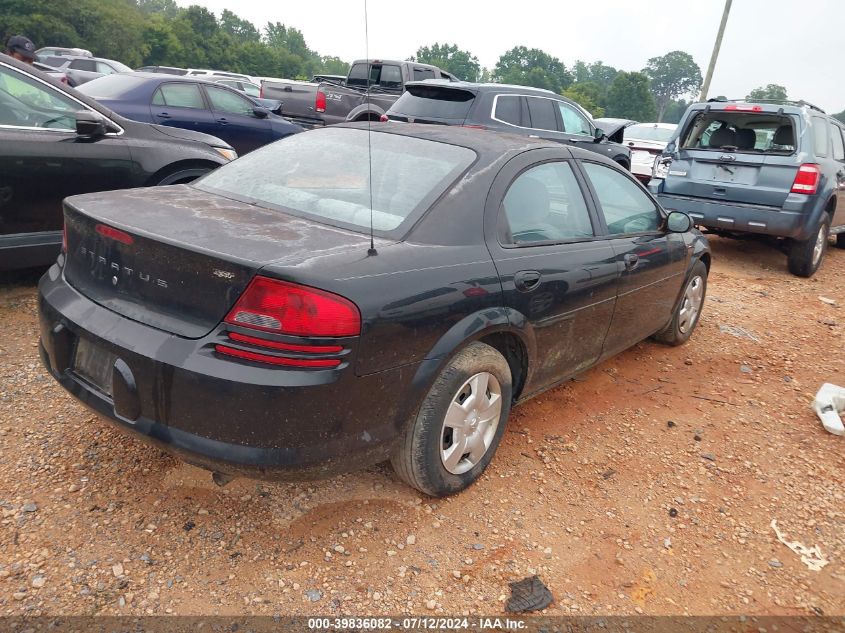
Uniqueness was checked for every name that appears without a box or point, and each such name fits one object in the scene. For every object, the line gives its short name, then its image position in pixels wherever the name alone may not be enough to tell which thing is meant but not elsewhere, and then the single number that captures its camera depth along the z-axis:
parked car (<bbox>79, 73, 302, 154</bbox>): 8.34
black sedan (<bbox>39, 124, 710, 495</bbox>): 2.14
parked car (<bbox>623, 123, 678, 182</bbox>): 11.52
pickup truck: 13.37
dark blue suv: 7.08
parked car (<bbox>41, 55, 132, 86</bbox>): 20.17
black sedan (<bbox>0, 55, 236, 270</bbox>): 4.14
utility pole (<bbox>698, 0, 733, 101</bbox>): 20.11
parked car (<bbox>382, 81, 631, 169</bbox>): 8.02
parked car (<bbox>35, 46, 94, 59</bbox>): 24.52
